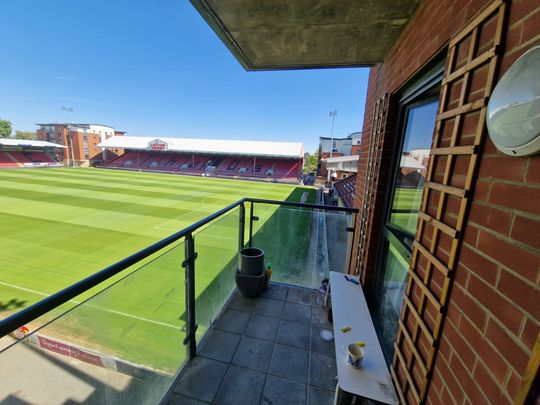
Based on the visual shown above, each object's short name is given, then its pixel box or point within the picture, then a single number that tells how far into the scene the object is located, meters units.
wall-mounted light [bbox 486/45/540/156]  0.62
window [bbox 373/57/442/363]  1.77
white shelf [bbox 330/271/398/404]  1.52
